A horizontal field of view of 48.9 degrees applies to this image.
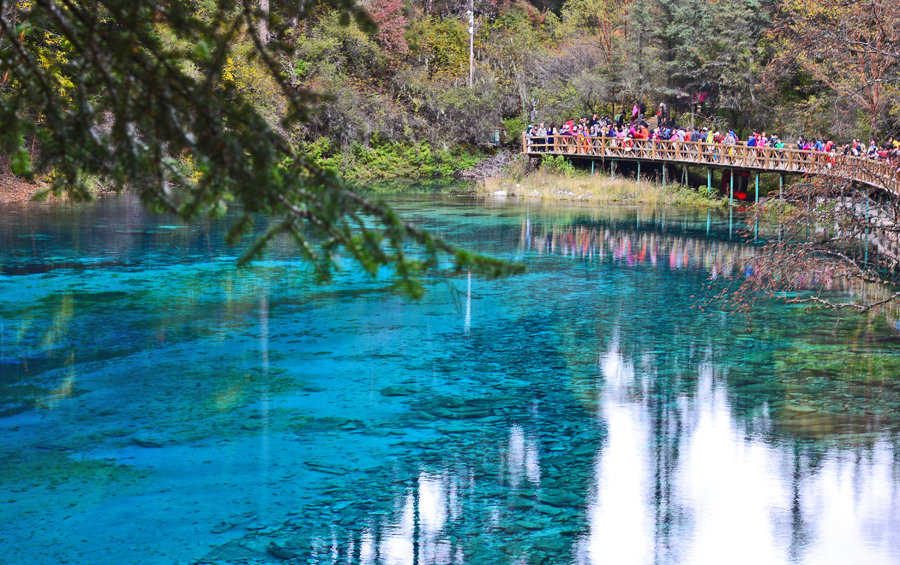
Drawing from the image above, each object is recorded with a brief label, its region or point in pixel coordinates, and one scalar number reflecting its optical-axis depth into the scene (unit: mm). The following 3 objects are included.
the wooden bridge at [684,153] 32375
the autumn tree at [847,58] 23867
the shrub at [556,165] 43506
